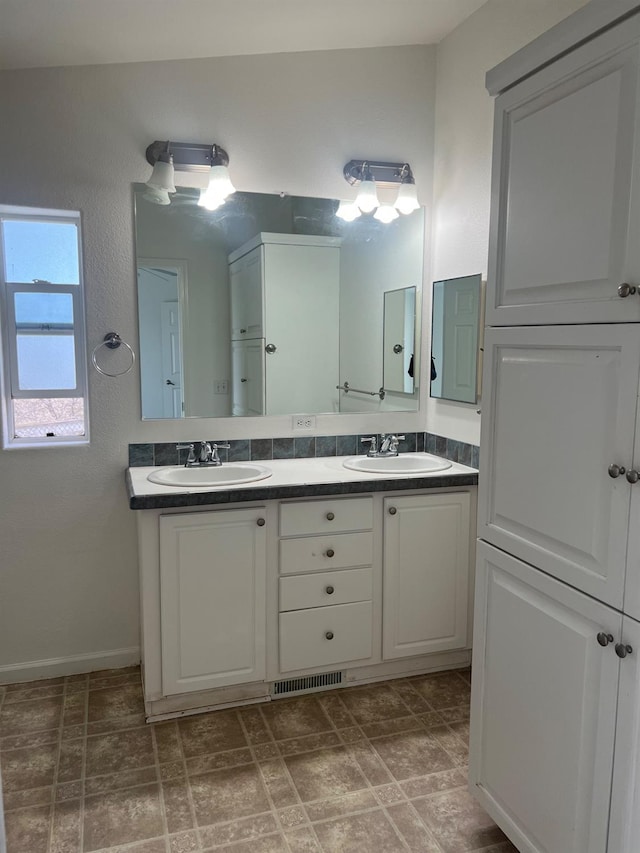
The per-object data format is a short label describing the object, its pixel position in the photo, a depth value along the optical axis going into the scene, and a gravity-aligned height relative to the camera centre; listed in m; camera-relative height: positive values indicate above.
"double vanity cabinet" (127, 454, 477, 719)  2.30 -0.90
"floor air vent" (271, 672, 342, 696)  2.51 -1.34
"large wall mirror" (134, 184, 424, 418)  2.69 +0.17
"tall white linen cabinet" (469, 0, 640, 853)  1.23 -0.22
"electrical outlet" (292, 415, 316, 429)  2.93 -0.35
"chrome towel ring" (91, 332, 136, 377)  2.62 +0.00
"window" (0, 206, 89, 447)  2.60 +0.06
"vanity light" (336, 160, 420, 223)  2.82 +0.73
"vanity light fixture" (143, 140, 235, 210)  2.56 +0.72
